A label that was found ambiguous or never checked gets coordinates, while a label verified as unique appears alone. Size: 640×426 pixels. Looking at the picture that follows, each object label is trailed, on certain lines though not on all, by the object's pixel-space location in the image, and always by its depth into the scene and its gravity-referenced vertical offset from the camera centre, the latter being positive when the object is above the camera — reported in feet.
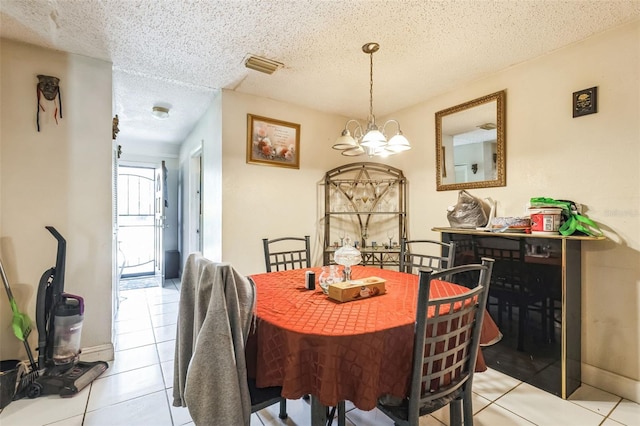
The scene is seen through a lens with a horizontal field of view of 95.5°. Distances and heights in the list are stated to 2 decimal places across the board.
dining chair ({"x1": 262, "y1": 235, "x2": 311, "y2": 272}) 10.43 -1.26
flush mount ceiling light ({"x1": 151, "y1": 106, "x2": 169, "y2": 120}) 11.19 +3.94
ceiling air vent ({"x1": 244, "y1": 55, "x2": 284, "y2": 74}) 7.62 +4.03
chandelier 6.25 +1.56
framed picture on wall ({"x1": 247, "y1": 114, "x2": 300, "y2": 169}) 9.98 +2.53
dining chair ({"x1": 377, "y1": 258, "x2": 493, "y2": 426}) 3.47 -1.84
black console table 6.28 -2.47
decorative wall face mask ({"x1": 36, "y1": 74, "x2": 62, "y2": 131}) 6.95 +3.00
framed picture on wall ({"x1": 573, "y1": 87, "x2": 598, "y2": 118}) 6.55 +2.51
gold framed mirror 8.25 +2.08
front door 14.51 -0.09
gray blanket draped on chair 3.47 -1.72
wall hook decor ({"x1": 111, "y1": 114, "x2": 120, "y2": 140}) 8.46 +2.56
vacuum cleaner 6.37 -2.64
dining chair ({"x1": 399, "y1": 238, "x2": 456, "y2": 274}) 6.79 -1.28
